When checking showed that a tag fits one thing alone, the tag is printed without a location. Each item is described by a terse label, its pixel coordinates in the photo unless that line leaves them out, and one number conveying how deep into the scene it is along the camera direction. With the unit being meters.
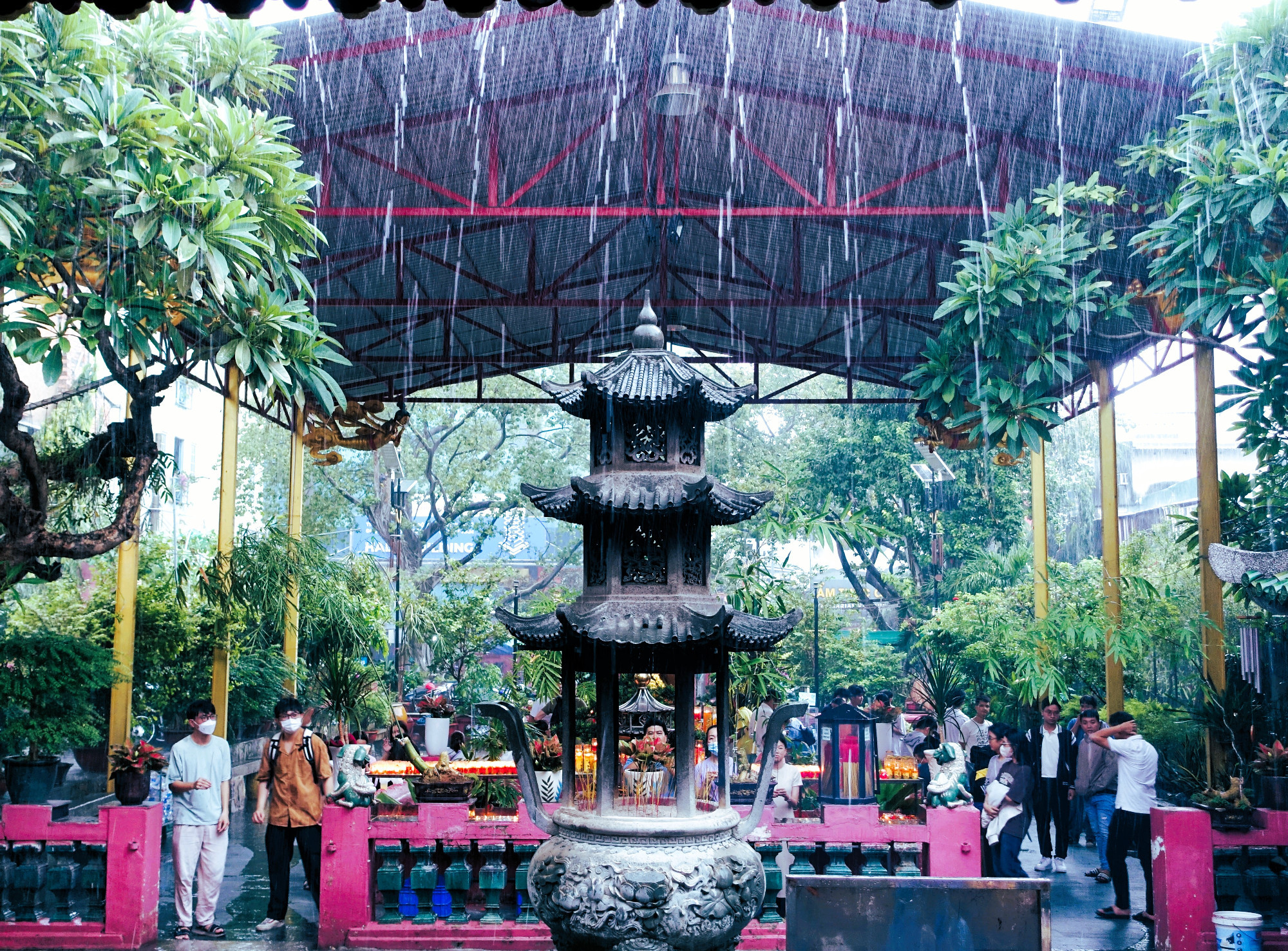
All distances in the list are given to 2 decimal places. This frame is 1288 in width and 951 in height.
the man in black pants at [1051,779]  8.53
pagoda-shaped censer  5.13
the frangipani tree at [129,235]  5.68
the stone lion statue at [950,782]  6.52
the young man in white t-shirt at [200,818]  6.55
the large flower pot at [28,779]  7.55
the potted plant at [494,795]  7.52
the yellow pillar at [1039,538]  12.08
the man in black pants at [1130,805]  7.06
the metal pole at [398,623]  15.17
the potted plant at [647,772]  5.64
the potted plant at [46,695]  7.87
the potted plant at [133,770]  6.54
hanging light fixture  8.58
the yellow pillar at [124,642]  9.19
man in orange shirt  6.79
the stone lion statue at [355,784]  6.48
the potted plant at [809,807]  7.16
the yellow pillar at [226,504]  10.57
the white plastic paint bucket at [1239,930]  5.83
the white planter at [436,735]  11.37
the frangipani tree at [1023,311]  8.21
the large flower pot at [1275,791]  6.97
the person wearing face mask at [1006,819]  7.10
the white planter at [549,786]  7.68
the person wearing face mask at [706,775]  7.42
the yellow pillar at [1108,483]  11.20
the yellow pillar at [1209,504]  9.56
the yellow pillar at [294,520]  11.92
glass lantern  7.22
